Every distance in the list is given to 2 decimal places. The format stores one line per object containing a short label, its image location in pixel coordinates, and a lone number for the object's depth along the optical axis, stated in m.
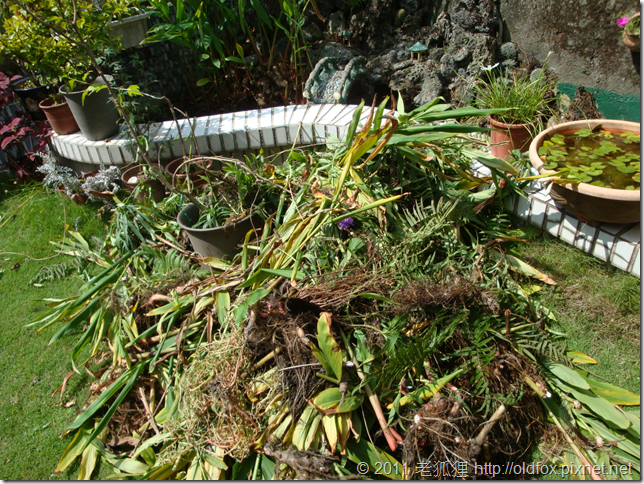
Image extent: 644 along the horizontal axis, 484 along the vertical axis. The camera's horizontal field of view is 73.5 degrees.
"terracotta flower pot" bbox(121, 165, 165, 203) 3.22
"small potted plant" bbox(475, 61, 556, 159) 2.82
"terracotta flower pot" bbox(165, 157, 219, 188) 2.95
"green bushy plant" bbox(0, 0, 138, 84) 3.12
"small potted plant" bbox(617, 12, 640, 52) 2.65
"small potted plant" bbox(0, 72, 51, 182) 3.95
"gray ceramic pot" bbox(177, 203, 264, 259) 2.46
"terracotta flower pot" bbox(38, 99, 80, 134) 3.82
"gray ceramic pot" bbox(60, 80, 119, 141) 3.51
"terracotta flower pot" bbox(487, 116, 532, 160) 2.81
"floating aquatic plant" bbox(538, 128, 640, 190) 2.21
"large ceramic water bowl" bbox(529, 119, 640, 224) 2.07
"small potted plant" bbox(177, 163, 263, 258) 2.48
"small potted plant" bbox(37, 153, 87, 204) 3.54
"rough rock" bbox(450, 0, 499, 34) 3.43
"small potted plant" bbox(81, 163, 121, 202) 3.41
